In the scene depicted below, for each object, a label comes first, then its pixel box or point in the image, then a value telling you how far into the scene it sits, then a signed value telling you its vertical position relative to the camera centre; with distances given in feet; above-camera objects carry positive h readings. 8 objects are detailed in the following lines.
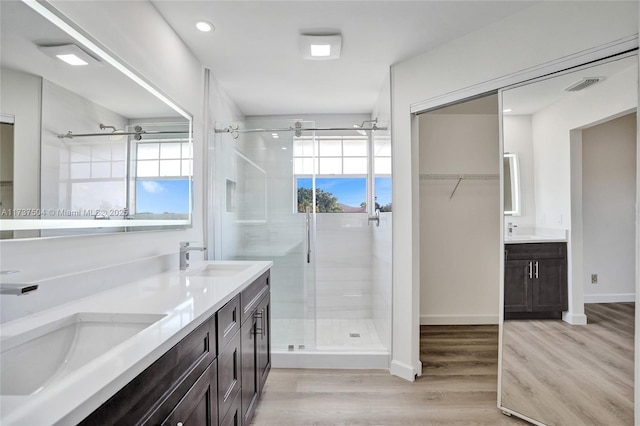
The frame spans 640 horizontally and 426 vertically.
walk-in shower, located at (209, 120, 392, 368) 8.83 -0.20
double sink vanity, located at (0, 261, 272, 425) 1.97 -1.24
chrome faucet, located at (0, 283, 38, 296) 2.36 -0.57
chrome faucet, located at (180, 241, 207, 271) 6.50 -0.80
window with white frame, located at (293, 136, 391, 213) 10.91 +1.57
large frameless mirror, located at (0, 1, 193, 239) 3.26 +1.09
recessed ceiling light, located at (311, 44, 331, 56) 7.10 +3.93
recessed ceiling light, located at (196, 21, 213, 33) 6.46 +4.02
